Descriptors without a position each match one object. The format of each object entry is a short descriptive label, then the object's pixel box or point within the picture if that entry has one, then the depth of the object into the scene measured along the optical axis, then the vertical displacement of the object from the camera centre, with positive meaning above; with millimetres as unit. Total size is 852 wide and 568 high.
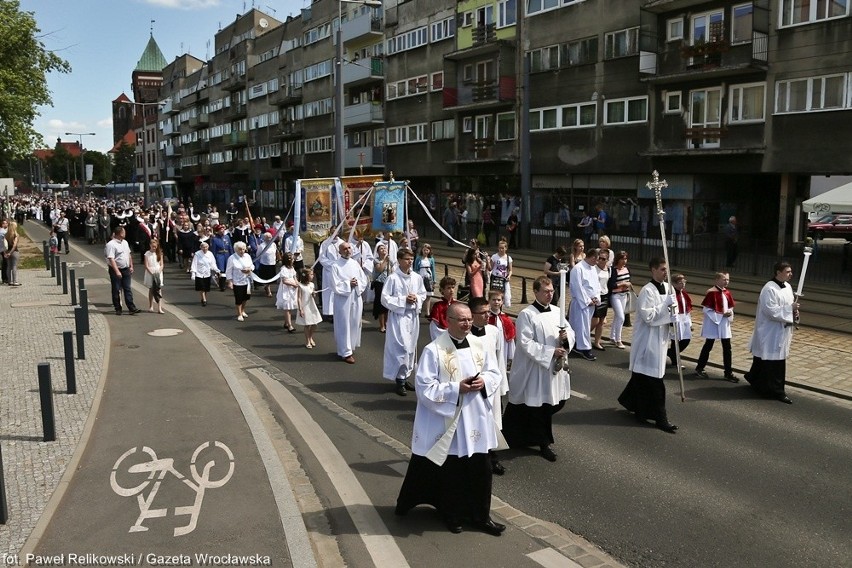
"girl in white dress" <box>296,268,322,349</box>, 13203 -1863
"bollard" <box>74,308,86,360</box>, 11471 -2036
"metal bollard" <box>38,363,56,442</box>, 7684 -2047
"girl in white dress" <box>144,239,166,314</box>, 16375 -1622
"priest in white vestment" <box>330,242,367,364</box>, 12133 -1602
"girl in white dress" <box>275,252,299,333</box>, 14828 -1780
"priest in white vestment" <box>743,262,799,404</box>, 9953 -1759
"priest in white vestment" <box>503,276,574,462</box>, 7633 -1760
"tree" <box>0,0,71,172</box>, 30344 +5222
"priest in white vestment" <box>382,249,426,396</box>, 10359 -1645
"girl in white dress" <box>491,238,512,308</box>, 15138 -1341
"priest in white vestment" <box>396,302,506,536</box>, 5676 -1709
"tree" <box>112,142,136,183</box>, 114875 +5558
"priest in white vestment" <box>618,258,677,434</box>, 8695 -1755
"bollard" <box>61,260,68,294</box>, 19406 -1995
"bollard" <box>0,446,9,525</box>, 5824 -2353
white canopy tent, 13969 +7
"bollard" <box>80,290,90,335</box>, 12934 -1810
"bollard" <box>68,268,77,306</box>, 17234 -1929
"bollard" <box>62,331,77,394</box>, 9570 -2150
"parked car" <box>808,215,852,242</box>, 23906 -804
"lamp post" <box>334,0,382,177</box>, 21406 +2332
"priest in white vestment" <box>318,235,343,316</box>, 14023 -1086
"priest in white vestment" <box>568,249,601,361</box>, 12703 -1617
